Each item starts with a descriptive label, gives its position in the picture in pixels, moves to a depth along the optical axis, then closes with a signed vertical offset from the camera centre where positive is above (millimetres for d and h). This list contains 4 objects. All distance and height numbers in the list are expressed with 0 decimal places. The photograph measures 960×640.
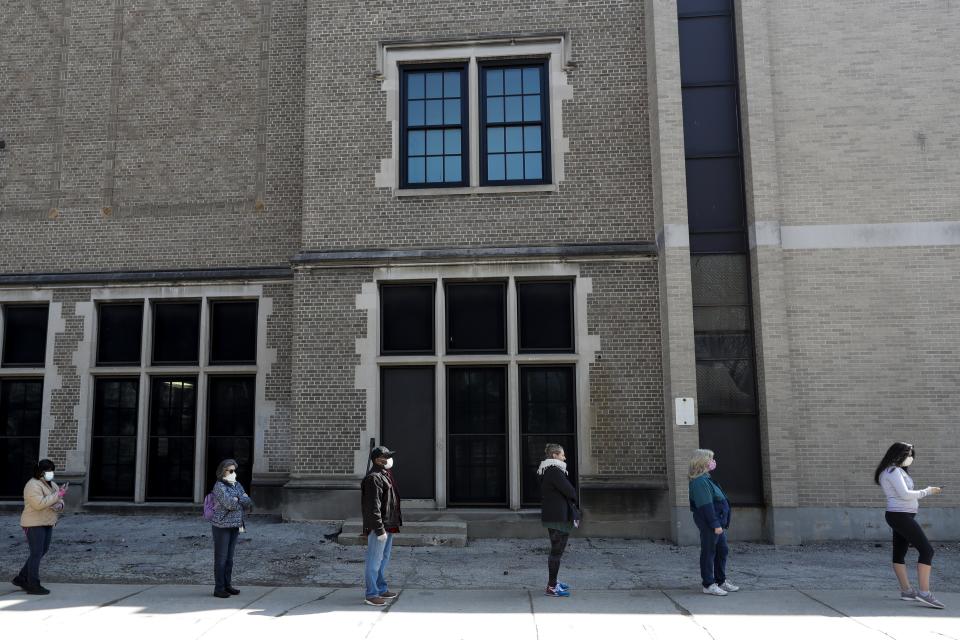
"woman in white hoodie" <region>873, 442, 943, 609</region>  7367 -1174
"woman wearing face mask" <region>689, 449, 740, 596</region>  7867 -1279
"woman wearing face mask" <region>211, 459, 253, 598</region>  7695 -1231
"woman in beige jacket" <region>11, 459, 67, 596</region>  7859 -1197
